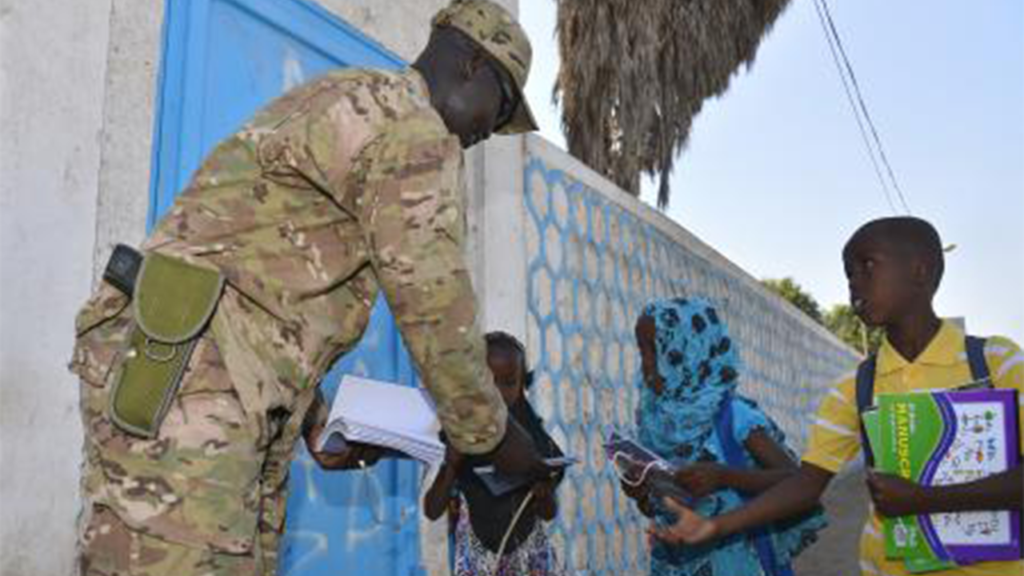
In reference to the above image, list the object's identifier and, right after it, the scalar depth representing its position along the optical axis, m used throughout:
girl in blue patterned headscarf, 2.76
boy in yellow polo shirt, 2.07
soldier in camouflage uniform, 1.50
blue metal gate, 2.85
